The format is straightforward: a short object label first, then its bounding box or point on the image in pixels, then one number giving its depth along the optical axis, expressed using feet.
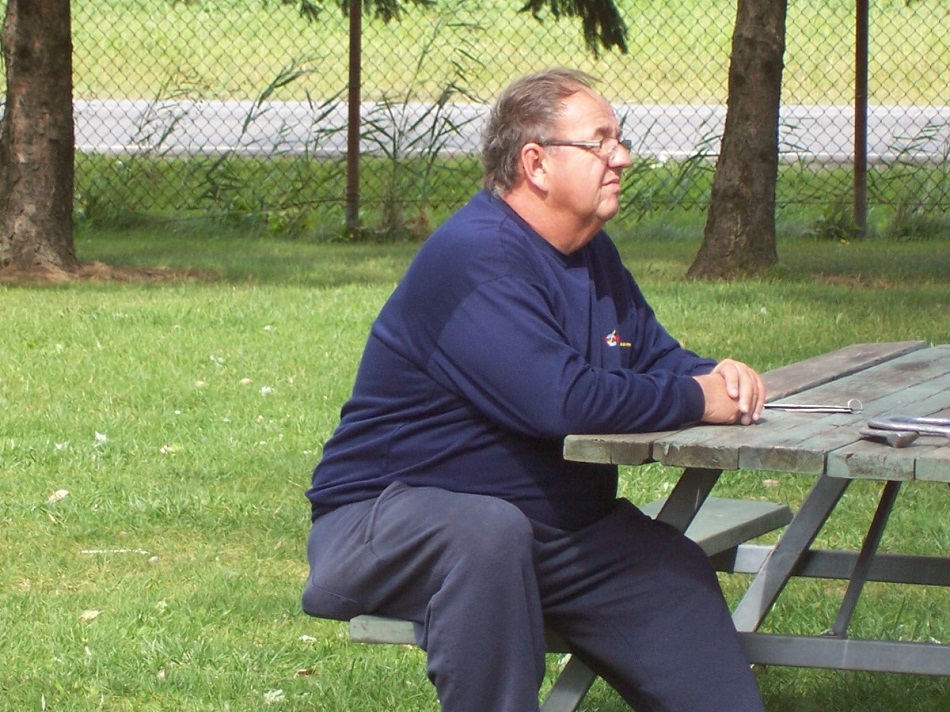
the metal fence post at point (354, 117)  72.08
